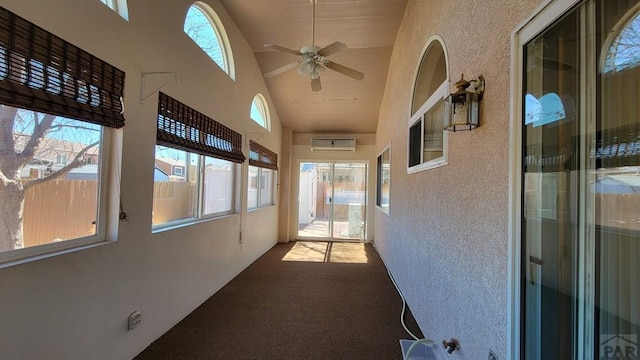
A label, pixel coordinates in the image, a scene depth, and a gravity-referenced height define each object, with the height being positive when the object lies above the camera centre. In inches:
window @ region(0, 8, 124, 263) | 56.1 +9.1
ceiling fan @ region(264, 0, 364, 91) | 116.7 +52.3
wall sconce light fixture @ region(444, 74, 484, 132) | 63.1 +19.2
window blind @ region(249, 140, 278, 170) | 191.6 +20.5
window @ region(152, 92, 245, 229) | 103.9 +7.8
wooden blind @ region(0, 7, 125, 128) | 53.5 +21.9
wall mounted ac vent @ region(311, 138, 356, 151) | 281.3 +40.6
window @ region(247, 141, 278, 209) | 198.0 +7.2
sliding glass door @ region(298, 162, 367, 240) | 290.0 -12.5
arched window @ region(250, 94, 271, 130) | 209.6 +55.2
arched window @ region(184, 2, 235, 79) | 124.5 +70.8
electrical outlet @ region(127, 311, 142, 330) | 85.6 -41.5
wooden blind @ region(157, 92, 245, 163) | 99.7 +20.8
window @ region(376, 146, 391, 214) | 204.2 +6.4
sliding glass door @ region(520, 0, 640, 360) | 30.5 +1.0
